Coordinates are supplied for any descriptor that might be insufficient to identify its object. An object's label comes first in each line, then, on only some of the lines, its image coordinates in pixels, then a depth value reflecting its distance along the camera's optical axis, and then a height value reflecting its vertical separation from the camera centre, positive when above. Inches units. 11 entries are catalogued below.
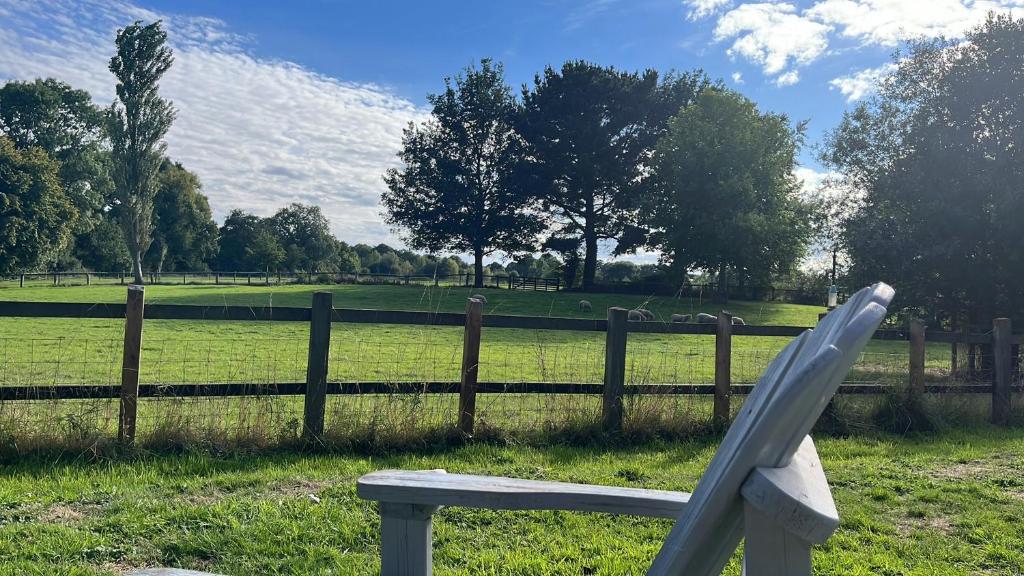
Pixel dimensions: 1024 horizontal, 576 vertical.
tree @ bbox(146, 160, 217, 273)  2758.4 +193.8
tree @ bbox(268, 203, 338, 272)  3422.7 +217.7
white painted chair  45.4 -12.6
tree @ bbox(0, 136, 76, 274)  1590.8 +130.0
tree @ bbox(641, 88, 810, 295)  1364.4 +224.5
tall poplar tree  1859.0 +405.5
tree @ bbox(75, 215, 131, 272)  2399.1 +63.9
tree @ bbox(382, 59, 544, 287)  1881.2 +304.9
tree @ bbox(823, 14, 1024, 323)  537.0 +104.5
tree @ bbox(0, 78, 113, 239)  2070.6 +409.8
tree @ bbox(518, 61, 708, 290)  1759.4 +411.9
